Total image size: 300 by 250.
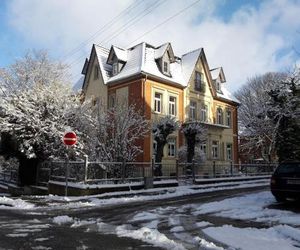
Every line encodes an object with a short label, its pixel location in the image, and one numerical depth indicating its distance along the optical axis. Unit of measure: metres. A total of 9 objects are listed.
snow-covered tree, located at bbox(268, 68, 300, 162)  12.96
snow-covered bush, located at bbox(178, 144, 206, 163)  18.36
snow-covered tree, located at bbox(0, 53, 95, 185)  14.20
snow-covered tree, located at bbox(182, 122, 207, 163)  16.33
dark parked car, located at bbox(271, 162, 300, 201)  8.29
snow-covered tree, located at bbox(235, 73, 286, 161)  29.81
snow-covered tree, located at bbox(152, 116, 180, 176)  14.95
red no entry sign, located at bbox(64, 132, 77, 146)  10.60
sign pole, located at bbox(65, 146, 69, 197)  11.27
